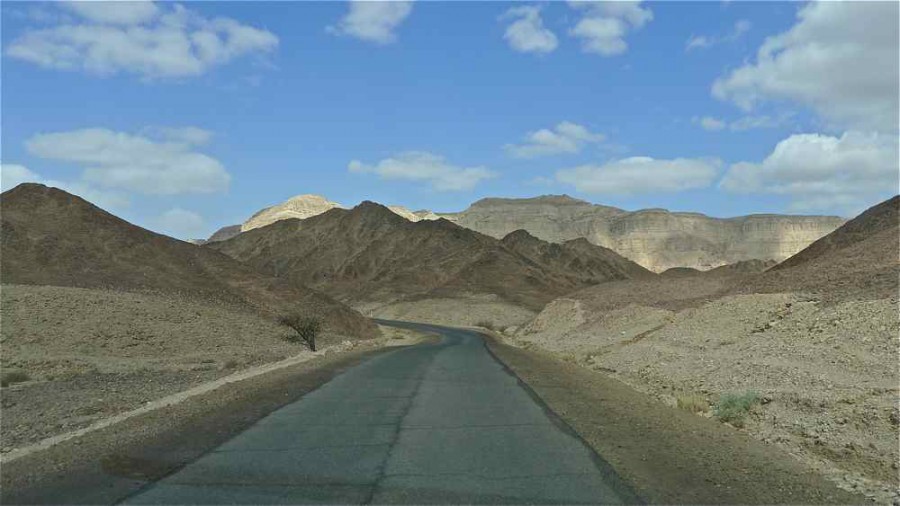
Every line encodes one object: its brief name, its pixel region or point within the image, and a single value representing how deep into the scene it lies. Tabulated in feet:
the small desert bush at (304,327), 167.63
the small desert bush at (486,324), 350.97
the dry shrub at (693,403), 54.65
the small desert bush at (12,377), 86.42
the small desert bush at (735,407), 48.14
